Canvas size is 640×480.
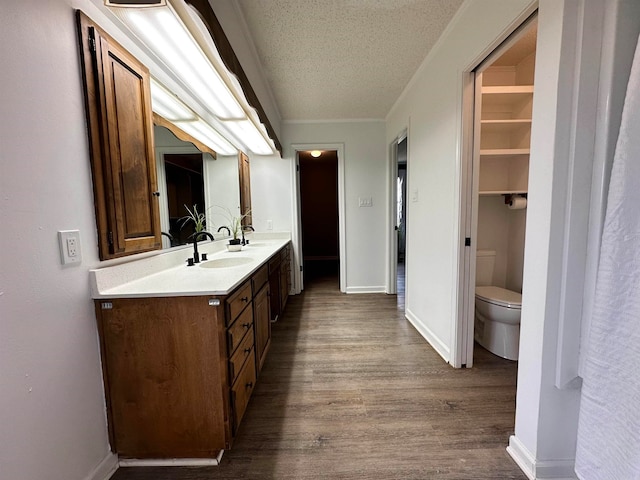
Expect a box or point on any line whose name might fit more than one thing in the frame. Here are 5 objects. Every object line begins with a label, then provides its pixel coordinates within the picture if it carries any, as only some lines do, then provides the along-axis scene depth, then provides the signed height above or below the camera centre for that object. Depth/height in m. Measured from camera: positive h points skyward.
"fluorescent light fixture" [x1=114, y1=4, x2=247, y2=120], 1.04 +0.82
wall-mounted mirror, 1.68 +0.28
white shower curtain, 0.80 -0.38
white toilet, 1.92 -0.85
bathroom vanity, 1.14 -0.67
